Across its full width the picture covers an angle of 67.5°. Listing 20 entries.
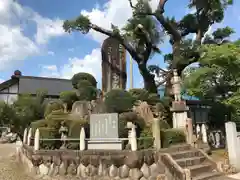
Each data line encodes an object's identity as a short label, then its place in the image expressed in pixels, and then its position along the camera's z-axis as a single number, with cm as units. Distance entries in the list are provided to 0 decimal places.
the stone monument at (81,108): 1057
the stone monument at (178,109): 933
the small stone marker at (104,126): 697
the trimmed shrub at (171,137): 745
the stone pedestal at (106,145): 677
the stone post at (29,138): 887
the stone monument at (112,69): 1288
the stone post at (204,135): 862
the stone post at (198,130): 937
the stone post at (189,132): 818
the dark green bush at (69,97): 1189
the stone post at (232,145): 721
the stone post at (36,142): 740
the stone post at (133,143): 634
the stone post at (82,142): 694
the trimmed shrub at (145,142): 675
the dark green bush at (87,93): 1163
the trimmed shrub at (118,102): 948
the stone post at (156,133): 697
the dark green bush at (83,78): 1290
